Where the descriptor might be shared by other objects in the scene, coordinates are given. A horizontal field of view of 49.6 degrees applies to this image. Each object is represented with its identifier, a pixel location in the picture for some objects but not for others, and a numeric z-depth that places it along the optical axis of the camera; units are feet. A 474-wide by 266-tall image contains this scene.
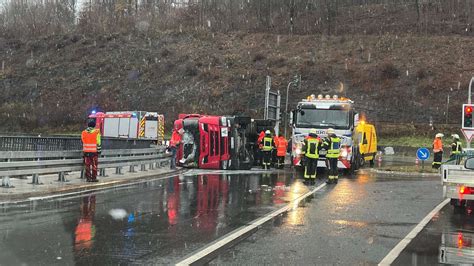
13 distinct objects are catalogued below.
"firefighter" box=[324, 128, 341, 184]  54.75
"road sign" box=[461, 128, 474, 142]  65.05
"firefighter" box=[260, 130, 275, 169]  74.74
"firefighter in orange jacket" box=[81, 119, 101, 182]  46.26
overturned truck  67.72
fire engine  111.04
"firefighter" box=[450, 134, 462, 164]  71.26
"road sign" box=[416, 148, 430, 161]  72.79
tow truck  65.77
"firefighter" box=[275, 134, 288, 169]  77.71
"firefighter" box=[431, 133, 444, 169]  80.28
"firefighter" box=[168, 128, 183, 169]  66.64
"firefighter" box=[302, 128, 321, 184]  52.90
